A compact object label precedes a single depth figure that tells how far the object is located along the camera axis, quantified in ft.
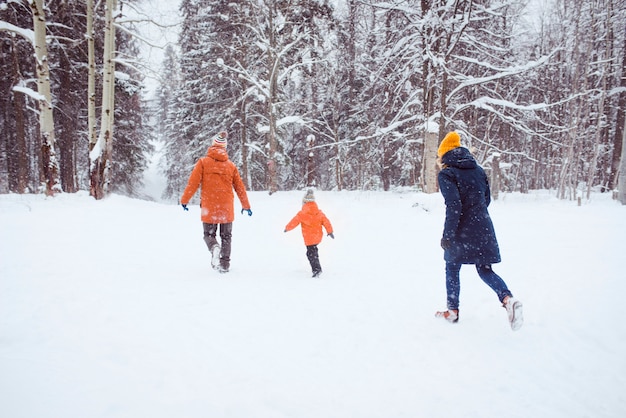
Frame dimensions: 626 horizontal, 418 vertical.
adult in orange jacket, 17.04
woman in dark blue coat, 10.68
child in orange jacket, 18.19
